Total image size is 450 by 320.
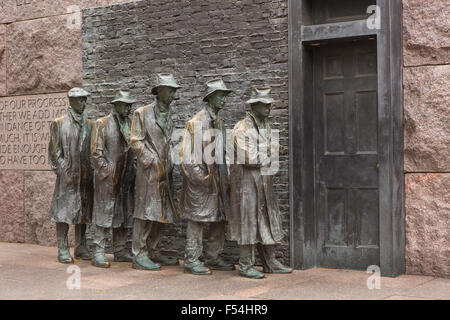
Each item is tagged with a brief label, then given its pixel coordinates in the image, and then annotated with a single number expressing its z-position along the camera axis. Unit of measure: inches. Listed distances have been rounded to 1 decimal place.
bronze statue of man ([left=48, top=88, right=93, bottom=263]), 359.3
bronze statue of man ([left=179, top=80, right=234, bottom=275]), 321.7
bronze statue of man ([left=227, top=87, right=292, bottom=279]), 312.3
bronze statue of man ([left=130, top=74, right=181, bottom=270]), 333.4
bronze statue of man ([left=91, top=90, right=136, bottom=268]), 349.1
